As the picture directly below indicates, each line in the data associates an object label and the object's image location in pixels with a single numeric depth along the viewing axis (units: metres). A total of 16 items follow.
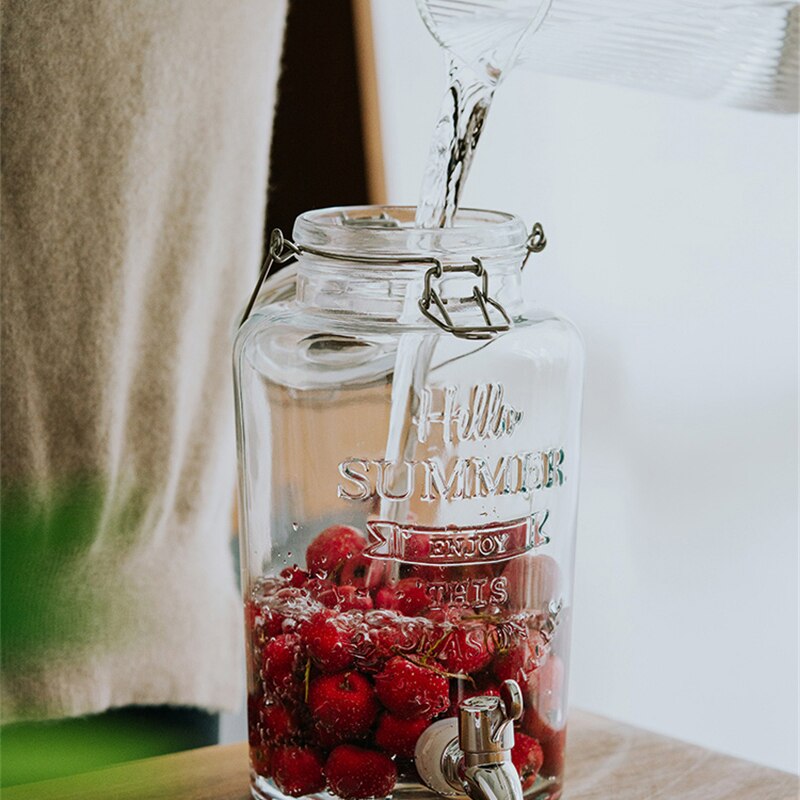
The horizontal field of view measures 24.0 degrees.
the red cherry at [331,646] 0.73
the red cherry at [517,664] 0.75
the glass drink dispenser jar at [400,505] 0.74
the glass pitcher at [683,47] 0.99
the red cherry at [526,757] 0.76
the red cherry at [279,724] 0.75
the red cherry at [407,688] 0.73
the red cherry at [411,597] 0.74
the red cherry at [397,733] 0.73
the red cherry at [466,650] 0.74
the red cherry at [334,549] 0.75
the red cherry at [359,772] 0.73
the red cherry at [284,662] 0.75
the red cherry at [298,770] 0.75
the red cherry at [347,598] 0.74
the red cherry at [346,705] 0.73
